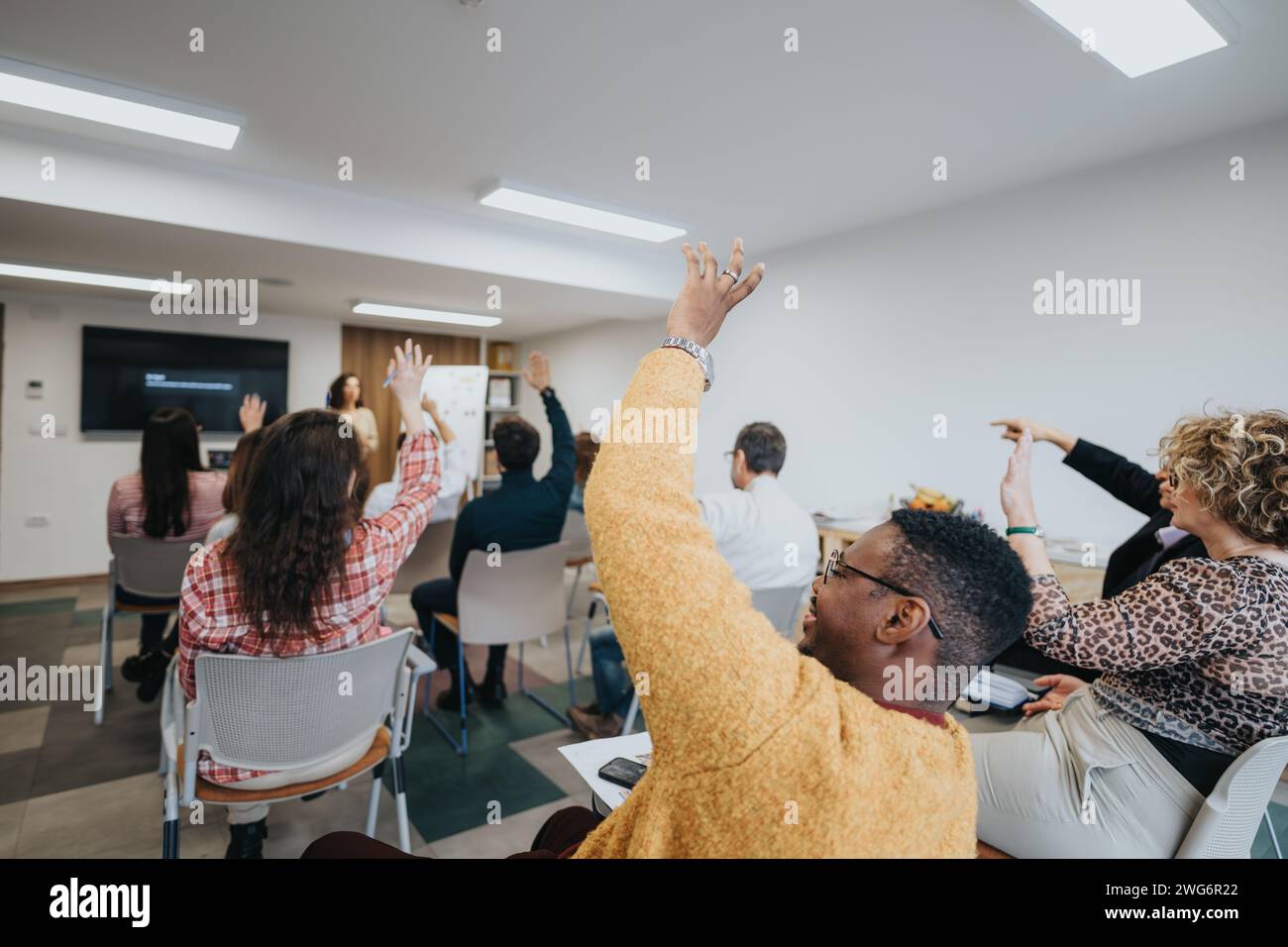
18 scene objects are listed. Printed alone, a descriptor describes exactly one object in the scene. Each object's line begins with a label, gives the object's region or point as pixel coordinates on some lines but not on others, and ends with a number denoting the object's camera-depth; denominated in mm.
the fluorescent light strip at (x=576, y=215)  4160
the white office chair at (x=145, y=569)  3172
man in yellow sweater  643
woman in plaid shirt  1722
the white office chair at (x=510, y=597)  2965
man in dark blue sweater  3213
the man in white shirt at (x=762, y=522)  2775
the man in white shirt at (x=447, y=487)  3355
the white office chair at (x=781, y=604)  2658
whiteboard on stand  6719
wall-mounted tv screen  6188
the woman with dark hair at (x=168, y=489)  3248
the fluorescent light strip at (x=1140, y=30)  2178
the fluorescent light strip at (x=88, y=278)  5022
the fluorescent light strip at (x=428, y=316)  6600
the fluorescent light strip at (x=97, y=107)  2764
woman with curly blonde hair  1330
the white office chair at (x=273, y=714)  1675
